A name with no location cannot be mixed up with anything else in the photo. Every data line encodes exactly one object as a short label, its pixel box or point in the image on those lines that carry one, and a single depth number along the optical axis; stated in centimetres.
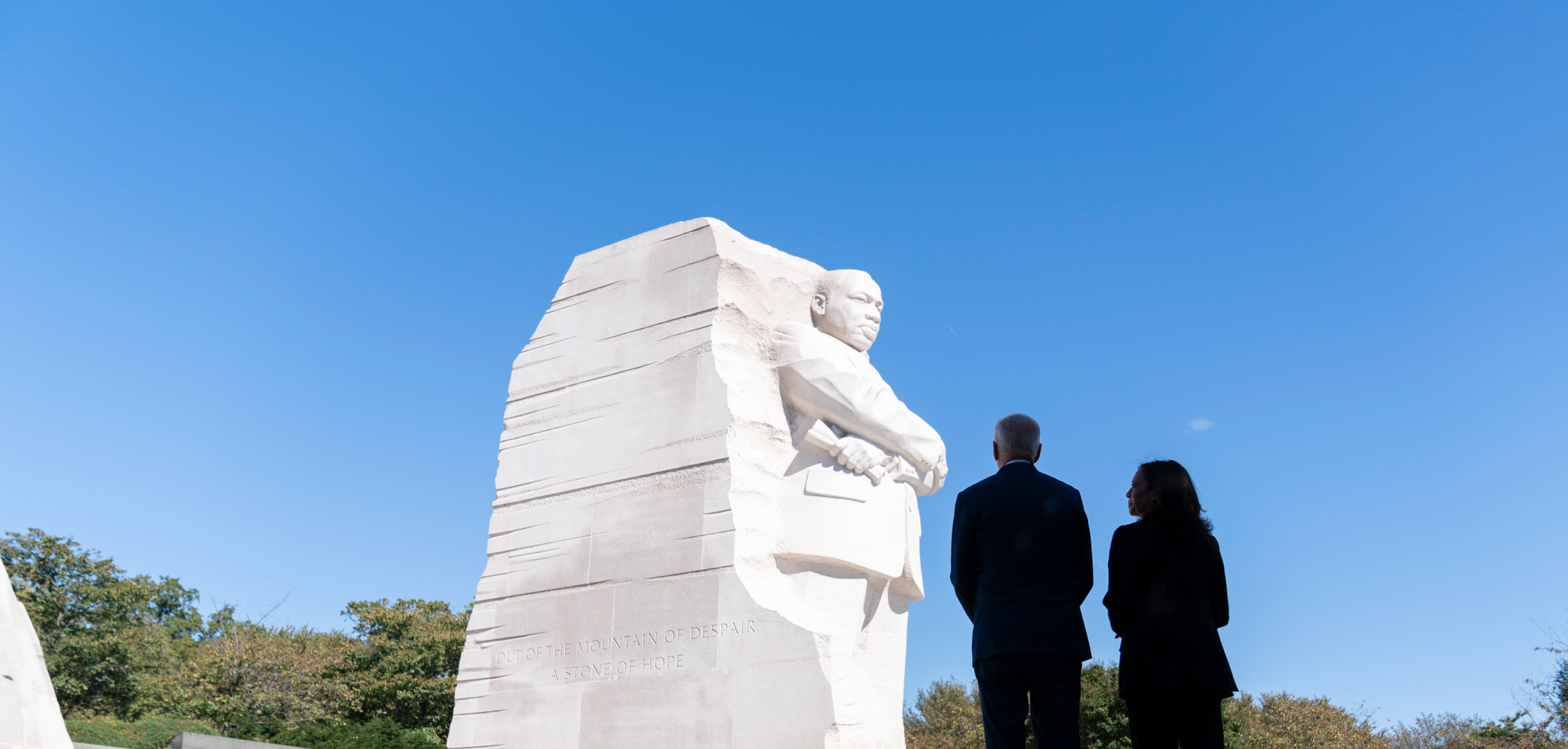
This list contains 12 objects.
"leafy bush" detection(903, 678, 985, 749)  2930
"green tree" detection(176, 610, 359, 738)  2383
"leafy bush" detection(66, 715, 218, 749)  1690
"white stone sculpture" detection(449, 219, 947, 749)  602
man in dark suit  406
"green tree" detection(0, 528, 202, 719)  2619
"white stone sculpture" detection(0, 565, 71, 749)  462
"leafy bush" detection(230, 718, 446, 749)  1853
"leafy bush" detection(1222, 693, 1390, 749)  2333
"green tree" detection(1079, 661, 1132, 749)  2088
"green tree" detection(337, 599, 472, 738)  2575
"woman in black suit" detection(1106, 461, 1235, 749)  405
